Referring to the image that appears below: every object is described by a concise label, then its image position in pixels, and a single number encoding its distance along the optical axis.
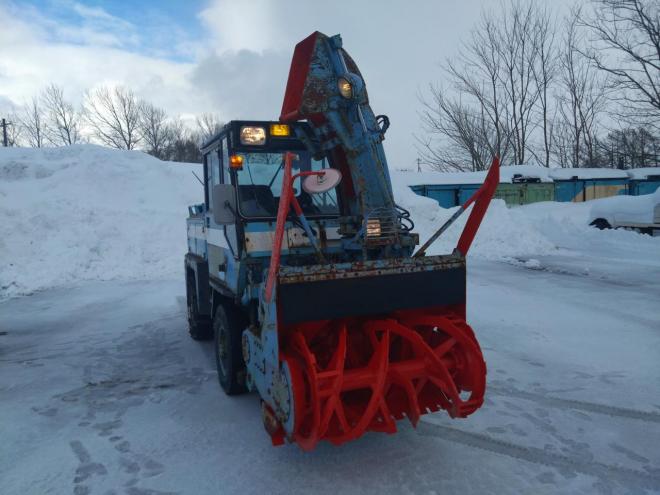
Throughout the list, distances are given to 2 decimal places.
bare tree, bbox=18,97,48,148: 45.59
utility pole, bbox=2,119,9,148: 40.78
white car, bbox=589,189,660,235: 15.87
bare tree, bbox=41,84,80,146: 45.19
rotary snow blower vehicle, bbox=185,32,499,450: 3.25
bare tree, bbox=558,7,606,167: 25.71
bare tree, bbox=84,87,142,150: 44.38
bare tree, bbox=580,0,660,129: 15.26
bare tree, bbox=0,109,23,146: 42.53
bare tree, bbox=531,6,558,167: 24.71
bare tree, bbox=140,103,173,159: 46.28
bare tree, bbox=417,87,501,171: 24.08
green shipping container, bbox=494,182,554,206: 24.86
